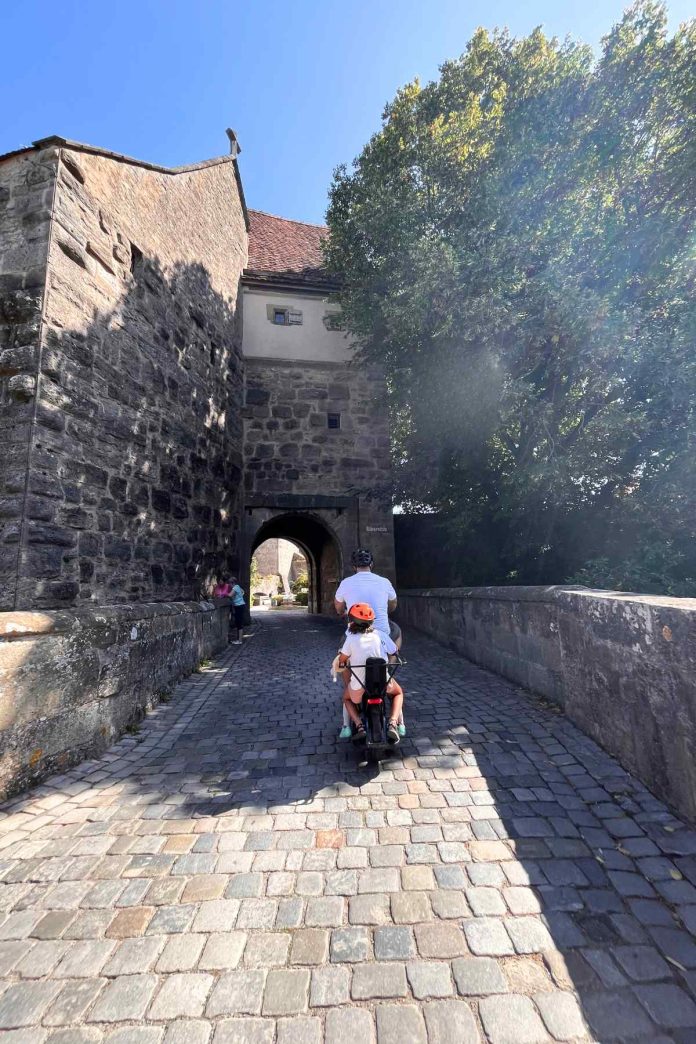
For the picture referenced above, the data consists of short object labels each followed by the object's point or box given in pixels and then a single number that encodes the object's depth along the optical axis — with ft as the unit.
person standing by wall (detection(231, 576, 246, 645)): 30.78
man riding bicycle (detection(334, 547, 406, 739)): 13.38
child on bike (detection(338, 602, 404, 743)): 11.82
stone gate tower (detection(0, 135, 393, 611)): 15.96
